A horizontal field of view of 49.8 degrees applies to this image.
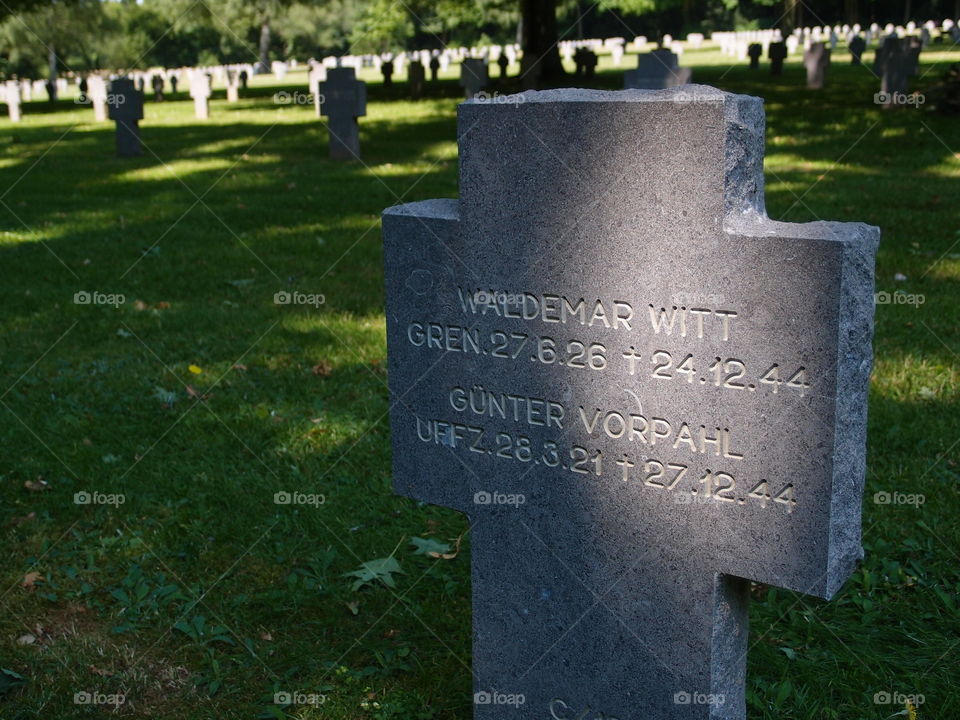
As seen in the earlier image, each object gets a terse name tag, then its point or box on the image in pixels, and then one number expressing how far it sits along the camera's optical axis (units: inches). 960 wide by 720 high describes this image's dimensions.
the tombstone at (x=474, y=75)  790.5
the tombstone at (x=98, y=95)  840.9
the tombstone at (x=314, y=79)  924.2
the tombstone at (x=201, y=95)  856.3
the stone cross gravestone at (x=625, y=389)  90.4
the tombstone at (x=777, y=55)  1108.9
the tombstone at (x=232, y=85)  1100.5
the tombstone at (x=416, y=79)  961.5
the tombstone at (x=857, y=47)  1152.8
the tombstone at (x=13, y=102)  934.4
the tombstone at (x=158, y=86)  1175.5
